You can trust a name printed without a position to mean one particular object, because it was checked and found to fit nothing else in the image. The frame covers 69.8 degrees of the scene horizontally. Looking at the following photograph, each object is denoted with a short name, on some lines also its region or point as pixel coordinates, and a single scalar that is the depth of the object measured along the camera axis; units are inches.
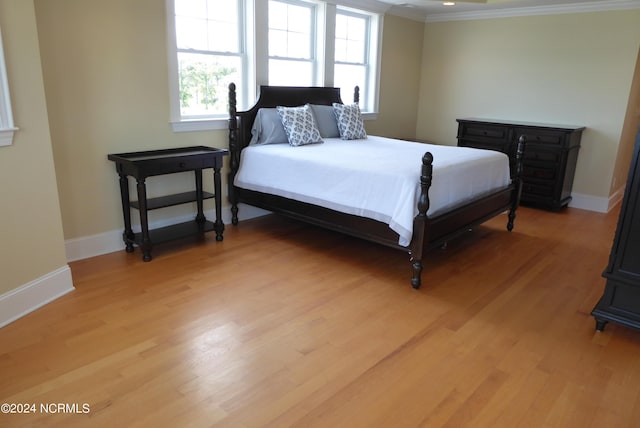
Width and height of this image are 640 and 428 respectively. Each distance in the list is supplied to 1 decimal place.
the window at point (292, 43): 183.2
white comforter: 126.6
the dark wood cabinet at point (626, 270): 98.1
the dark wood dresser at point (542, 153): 201.8
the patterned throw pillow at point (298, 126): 170.7
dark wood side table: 134.6
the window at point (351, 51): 212.5
